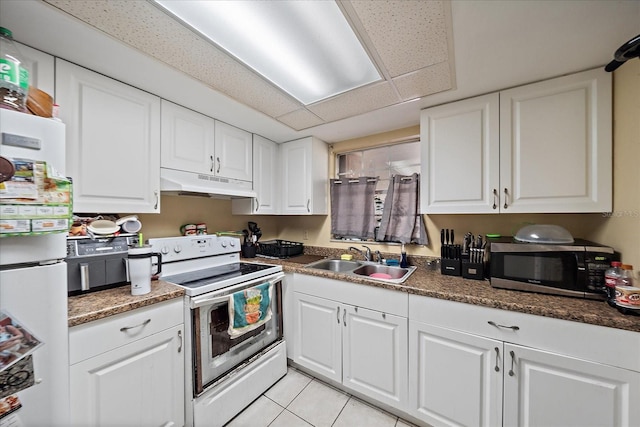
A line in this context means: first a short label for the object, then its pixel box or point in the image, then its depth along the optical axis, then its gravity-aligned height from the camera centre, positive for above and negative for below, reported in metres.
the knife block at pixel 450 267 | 1.64 -0.39
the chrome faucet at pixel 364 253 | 2.23 -0.40
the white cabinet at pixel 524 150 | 1.28 +0.40
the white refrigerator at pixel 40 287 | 0.73 -0.24
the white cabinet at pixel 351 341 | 1.52 -0.94
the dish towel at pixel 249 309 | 1.51 -0.67
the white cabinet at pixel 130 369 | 1.02 -0.77
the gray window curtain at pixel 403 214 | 2.08 -0.01
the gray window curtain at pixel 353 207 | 2.36 +0.06
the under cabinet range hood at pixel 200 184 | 1.61 +0.23
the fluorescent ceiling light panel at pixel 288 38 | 0.94 +0.83
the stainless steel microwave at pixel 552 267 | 1.19 -0.30
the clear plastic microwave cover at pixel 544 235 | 1.34 -0.13
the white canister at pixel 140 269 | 1.26 -0.31
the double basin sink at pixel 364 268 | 2.00 -0.51
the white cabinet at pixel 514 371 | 1.01 -0.80
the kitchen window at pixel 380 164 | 2.21 +0.51
